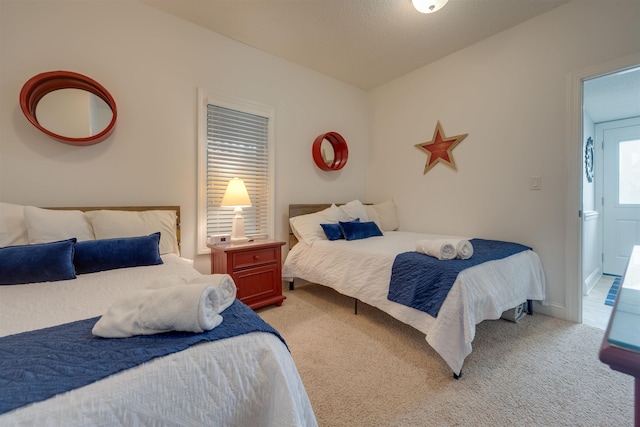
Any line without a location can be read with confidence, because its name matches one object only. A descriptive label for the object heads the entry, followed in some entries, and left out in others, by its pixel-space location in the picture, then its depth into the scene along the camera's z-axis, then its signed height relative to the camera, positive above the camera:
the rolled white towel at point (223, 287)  1.03 -0.32
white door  3.54 +0.33
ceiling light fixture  2.04 +1.65
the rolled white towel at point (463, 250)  1.90 -0.27
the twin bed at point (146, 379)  0.59 -0.44
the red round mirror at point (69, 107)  1.87 +0.77
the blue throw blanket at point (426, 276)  1.72 -0.44
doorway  3.17 +0.40
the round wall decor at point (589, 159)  3.10 +0.70
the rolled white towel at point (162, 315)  0.83 -0.34
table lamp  2.51 +0.09
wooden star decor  3.04 +0.79
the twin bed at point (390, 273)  1.64 -0.51
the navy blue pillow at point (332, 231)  2.88 -0.22
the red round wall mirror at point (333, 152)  3.55 +0.84
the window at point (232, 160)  2.61 +0.55
